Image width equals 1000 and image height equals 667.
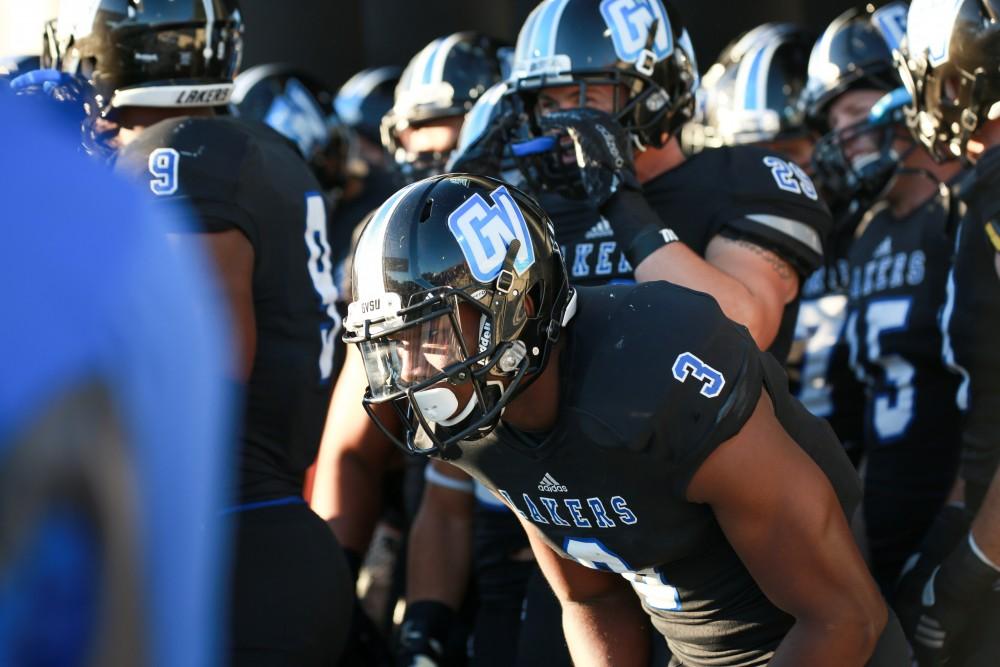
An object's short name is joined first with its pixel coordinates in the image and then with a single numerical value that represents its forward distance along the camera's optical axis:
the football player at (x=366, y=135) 12.20
